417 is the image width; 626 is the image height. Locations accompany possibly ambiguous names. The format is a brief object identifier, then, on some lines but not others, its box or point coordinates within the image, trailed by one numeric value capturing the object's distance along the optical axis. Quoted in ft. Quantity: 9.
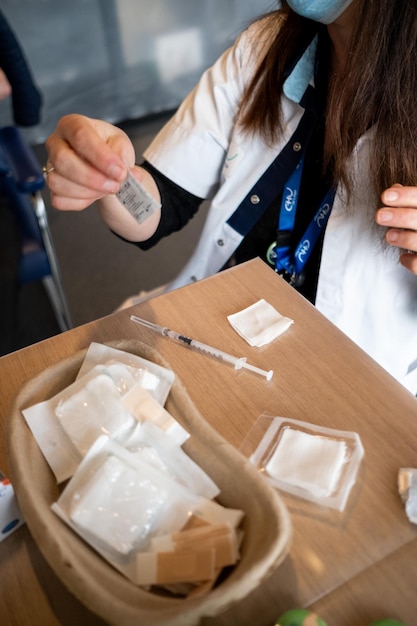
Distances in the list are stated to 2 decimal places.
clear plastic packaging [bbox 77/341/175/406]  1.45
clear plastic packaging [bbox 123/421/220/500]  1.27
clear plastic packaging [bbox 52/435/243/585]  1.13
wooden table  1.23
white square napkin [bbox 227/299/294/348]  1.82
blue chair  3.23
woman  1.89
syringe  1.73
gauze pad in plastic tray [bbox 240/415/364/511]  1.39
